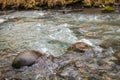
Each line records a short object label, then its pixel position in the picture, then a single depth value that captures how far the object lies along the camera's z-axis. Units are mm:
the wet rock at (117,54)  4300
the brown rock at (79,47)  4616
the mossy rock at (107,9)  8330
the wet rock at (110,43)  4857
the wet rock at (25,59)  4054
